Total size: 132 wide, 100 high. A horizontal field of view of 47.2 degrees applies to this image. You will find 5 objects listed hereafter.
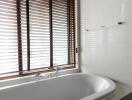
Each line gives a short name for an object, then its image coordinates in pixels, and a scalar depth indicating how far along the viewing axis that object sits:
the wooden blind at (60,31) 2.53
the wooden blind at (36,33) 2.16
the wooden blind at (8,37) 1.95
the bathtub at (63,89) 1.68
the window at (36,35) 2.01
